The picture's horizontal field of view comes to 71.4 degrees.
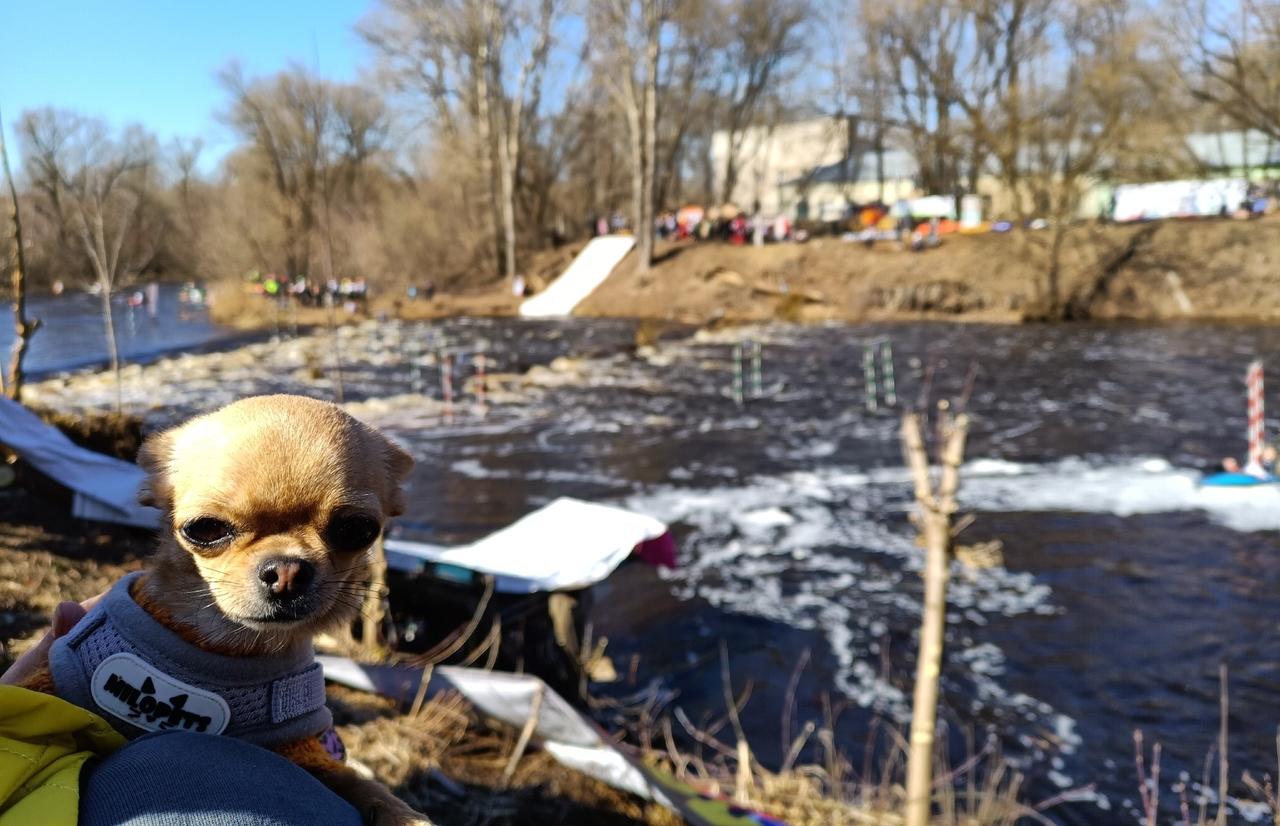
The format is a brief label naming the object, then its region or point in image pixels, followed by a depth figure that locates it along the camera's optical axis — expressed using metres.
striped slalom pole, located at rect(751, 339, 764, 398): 20.83
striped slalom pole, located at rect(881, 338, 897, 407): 19.31
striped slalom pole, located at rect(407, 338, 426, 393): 22.23
